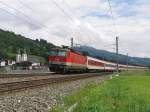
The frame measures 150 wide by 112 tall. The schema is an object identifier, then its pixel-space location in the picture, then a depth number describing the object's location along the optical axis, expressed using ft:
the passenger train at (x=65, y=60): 69.00
